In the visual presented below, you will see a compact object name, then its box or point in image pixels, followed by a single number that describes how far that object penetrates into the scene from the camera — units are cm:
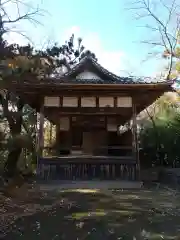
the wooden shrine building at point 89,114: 771
